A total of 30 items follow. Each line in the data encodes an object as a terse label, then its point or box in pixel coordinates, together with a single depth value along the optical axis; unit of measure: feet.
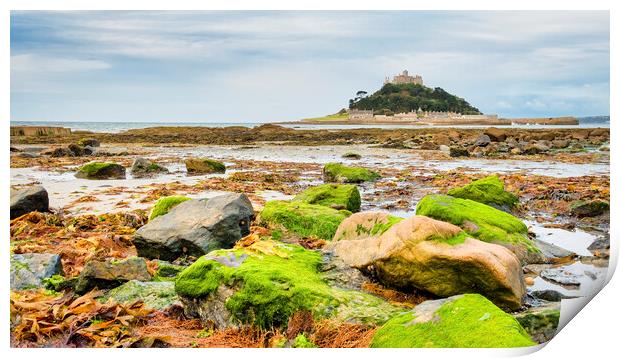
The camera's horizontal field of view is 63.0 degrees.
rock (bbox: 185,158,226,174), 56.29
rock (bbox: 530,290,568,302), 17.65
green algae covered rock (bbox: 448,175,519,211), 31.68
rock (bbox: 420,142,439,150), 94.94
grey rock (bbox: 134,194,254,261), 21.91
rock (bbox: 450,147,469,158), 79.46
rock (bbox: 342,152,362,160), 77.21
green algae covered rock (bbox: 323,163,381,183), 48.78
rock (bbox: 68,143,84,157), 78.02
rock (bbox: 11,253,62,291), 17.52
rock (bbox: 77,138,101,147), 87.35
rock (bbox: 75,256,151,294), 16.81
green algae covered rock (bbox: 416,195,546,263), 22.09
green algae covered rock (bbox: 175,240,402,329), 14.37
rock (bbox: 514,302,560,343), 14.65
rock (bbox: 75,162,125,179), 50.72
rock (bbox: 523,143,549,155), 80.94
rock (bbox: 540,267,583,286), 19.36
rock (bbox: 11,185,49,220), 28.64
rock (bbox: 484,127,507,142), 101.87
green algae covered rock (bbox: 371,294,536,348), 12.50
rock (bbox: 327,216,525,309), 16.12
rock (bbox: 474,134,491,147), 92.73
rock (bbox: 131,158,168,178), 54.95
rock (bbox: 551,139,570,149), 89.04
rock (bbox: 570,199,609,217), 30.55
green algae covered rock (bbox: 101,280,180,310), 15.97
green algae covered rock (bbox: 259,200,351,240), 26.30
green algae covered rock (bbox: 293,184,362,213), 31.50
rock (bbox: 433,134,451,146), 102.41
